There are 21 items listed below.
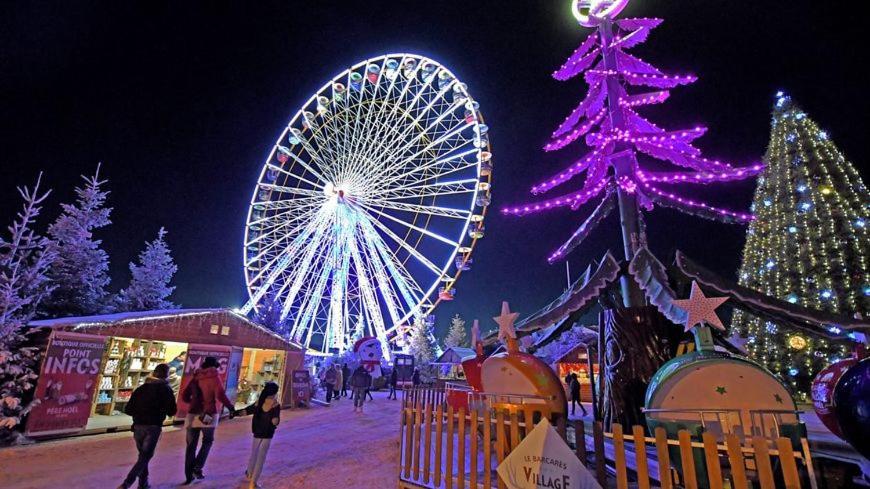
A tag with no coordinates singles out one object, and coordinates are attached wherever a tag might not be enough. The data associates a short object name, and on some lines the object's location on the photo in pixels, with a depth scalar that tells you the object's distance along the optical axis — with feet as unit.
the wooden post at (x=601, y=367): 21.58
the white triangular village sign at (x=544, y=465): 8.38
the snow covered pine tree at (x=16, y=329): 24.53
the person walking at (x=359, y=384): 41.98
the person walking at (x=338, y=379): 57.16
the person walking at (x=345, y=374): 70.43
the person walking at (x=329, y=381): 52.90
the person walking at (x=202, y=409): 17.38
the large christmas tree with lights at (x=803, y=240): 39.58
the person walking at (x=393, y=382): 60.88
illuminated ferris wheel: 62.49
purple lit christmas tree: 24.75
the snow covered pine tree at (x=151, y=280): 57.93
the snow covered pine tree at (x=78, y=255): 46.42
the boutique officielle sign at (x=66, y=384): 26.22
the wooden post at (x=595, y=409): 22.51
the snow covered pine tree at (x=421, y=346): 111.34
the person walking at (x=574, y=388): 43.53
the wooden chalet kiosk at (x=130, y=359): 27.27
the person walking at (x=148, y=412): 16.01
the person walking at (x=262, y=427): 16.15
